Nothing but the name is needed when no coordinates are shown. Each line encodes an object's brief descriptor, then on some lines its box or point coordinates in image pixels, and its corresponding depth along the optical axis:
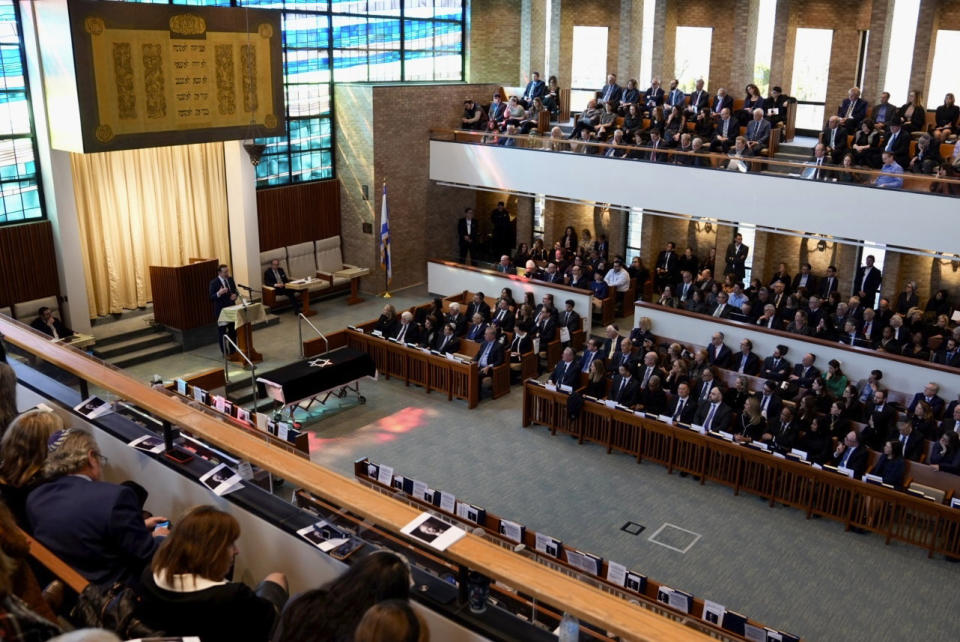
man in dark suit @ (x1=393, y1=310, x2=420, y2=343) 13.31
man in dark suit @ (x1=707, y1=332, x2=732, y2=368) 12.23
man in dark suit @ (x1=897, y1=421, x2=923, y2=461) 9.52
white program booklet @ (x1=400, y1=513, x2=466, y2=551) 2.86
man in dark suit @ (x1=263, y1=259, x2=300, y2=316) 15.53
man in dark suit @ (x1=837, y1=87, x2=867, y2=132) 14.02
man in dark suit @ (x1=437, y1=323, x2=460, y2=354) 13.14
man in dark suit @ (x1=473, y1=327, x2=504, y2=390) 12.54
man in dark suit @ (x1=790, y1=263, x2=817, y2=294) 14.61
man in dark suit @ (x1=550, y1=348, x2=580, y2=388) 11.69
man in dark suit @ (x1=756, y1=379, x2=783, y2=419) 10.50
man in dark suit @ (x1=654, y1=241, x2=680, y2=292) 16.42
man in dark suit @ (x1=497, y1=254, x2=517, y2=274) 15.77
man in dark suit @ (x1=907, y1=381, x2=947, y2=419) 10.43
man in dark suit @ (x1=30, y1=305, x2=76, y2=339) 12.13
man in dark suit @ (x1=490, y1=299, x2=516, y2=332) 13.84
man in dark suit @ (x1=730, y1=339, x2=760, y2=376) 12.12
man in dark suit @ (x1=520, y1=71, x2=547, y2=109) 17.85
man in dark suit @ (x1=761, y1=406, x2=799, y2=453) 9.91
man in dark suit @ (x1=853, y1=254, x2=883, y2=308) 14.29
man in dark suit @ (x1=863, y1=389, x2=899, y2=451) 9.93
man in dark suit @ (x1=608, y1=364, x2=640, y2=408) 11.12
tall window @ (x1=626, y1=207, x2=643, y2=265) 17.83
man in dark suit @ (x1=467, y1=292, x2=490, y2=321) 14.08
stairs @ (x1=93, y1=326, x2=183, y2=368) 12.96
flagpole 15.89
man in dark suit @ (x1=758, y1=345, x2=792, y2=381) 11.70
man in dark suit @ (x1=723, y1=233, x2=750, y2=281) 15.26
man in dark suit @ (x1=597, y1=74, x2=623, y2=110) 16.86
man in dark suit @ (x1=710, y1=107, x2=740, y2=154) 14.66
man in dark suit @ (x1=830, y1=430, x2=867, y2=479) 9.39
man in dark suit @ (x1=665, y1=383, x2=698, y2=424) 10.60
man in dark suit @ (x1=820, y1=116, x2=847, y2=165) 13.49
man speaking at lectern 13.09
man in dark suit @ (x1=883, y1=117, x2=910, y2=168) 12.79
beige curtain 13.69
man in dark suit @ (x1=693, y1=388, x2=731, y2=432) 10.34
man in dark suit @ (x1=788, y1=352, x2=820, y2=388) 11.35
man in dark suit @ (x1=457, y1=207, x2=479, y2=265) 18.04
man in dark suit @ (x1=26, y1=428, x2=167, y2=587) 3.28
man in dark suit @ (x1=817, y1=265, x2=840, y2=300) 14.27
